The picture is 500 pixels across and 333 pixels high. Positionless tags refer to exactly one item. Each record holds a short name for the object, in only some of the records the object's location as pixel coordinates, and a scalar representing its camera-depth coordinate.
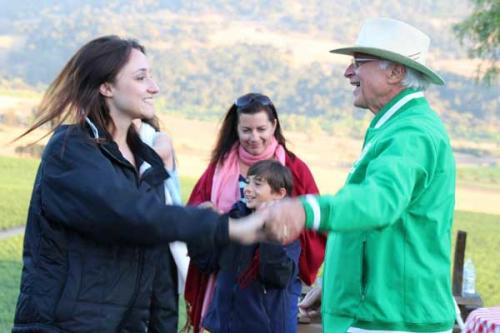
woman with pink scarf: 8.10
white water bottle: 11.58
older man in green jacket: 5.06
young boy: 7.53
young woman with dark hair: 4.80
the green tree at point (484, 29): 25.20
